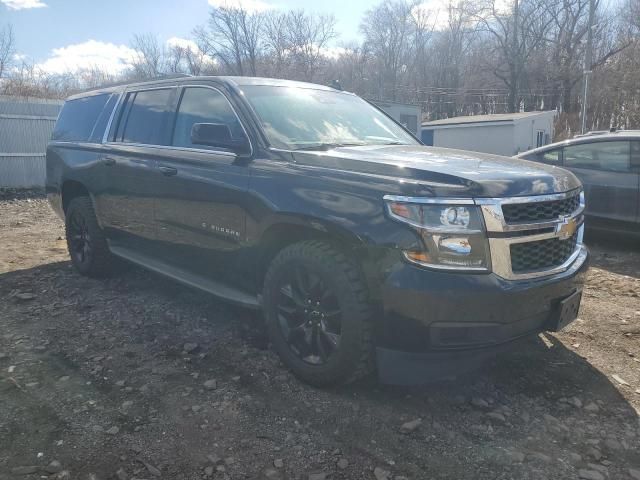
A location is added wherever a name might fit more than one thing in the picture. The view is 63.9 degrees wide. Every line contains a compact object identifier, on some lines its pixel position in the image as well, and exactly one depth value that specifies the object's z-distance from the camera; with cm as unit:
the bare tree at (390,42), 5509
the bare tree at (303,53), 5197
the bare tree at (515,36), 4356
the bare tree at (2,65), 3188
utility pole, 2106
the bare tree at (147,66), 5432
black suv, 260
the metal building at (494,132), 2827
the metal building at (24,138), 1303
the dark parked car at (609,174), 640
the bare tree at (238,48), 5339
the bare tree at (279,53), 5175
